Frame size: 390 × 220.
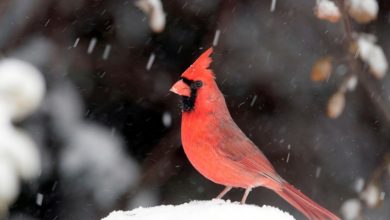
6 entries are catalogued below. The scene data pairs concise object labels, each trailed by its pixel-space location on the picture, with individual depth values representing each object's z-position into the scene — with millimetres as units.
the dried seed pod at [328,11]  4809
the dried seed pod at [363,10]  4796
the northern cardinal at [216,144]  4160
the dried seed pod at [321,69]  4992
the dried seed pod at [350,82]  5512
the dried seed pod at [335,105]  5122
